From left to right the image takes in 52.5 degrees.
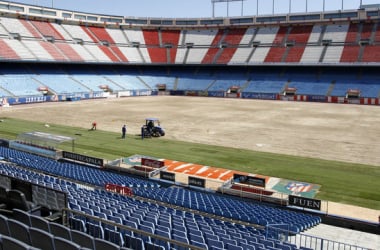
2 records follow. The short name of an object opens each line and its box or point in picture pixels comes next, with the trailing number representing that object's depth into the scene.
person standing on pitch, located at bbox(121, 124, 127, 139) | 39.24
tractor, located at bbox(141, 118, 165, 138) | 40.81
